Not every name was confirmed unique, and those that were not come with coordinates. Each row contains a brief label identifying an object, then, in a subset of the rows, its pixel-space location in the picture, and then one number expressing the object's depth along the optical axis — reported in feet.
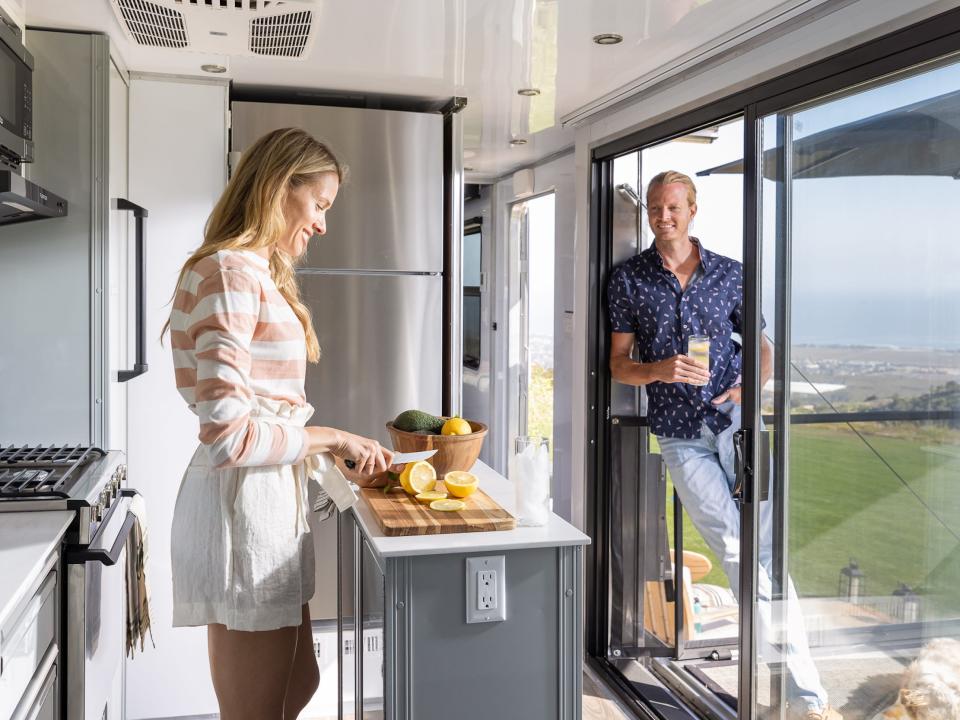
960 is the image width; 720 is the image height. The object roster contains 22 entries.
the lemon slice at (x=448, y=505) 5.79
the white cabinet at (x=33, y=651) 4.38
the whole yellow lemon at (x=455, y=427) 6.47
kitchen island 5.31
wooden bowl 6.40
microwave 6.86
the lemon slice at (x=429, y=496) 6.03
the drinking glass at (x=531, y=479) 5.68
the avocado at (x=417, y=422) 6.54
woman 5.29
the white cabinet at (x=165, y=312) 9.53
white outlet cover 5.37
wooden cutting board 5.49
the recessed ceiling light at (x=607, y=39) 7.82
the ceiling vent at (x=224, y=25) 6.82
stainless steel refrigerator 10.44
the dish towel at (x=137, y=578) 7.16
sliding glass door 6.18
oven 5.68
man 10.09
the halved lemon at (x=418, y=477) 6.15
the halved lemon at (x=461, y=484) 5.95
